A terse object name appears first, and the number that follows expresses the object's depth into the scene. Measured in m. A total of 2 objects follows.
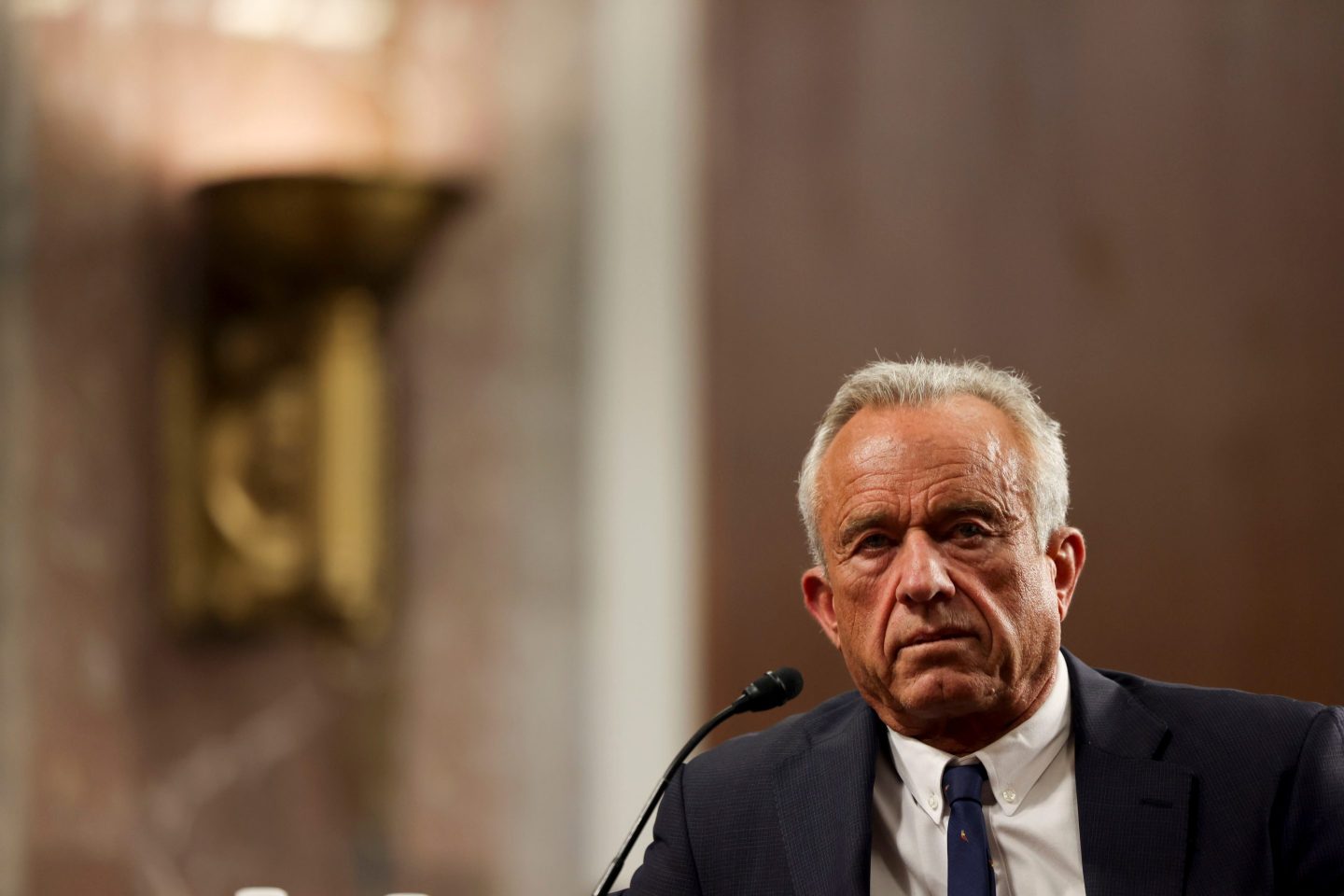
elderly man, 3.87
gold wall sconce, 6.25
